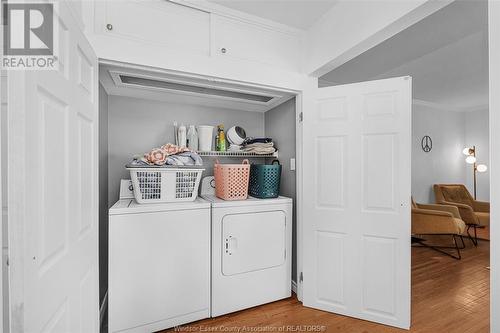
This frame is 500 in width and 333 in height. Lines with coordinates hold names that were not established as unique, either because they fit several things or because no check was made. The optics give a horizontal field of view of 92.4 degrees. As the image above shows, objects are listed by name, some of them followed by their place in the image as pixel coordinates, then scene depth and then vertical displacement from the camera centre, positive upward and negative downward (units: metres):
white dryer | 1.90 -0.73
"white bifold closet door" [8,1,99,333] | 0.66 -0.09
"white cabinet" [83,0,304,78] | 1.53 +0.92
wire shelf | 2.29 +0.11
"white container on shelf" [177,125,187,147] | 2.24 +0.28
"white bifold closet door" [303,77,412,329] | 1.72 -0.28
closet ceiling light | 1.88 +0.66
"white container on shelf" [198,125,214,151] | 2.30 +0.27
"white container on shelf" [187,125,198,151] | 2.30 +0.26
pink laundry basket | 2.05 -0.14
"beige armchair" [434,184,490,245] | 4.02 -0.69
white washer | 1.62 -0.72
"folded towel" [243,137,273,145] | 2.39 +0.25
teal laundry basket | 2.17 -0.15
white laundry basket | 1.79 -0.14
